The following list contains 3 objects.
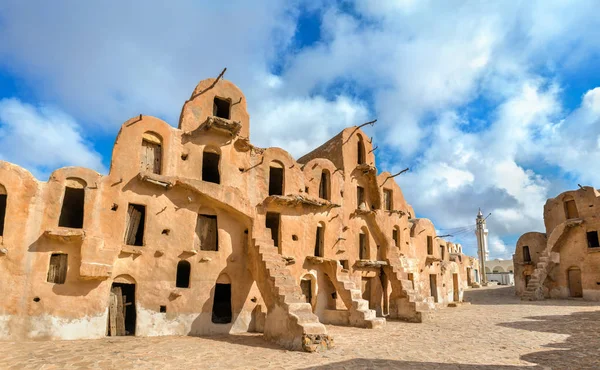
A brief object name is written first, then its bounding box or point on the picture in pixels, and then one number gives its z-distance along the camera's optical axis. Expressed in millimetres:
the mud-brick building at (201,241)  15805
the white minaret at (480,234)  62609
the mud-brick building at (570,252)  35688
